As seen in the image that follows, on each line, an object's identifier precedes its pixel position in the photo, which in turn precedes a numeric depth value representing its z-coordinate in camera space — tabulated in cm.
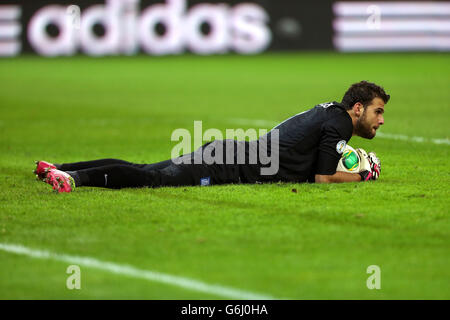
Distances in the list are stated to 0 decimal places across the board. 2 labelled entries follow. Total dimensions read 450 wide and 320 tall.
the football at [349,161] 1612
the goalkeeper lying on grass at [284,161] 1552
